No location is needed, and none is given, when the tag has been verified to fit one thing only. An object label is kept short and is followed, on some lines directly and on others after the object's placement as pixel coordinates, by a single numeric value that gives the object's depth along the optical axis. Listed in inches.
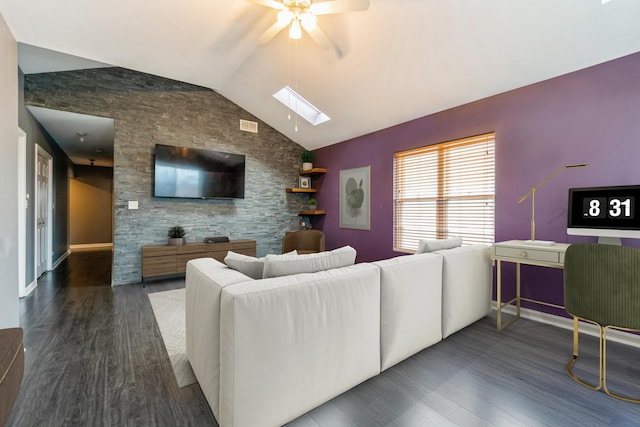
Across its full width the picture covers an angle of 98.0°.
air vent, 207.8
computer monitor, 85.7
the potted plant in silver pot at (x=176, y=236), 173.8
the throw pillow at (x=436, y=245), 96.8
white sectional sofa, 49.9
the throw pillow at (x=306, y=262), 63.4
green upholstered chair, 65.0
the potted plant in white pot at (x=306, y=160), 231.9
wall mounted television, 171.8
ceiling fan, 89.3
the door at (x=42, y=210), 175.7
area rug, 75.5
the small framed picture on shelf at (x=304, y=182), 237.8
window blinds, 132.9
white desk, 89.7
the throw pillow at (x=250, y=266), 67.0
